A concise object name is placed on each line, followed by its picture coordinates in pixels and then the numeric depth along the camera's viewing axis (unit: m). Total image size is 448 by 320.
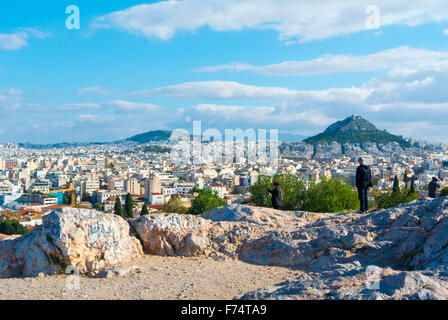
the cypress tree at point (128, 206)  45.08
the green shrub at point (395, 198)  20.62
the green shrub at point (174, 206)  38.13
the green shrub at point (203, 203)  21.78
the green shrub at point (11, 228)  40.46
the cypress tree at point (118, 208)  44.07
